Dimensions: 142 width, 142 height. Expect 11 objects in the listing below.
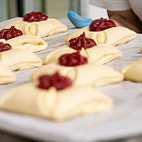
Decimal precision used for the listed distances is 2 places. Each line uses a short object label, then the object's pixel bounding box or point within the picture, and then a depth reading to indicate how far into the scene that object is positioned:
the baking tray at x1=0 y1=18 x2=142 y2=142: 0.62
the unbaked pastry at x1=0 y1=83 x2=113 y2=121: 0.65
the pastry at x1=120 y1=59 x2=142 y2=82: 0.74
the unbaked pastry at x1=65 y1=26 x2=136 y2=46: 0.88
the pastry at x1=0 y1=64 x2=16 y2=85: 0.74
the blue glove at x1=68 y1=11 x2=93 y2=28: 1.01
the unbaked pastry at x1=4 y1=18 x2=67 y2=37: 0.96
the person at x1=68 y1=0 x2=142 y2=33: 1.11
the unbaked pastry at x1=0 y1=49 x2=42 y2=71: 0.79
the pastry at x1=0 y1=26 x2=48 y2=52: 0.87
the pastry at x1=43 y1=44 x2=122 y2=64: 0.80
